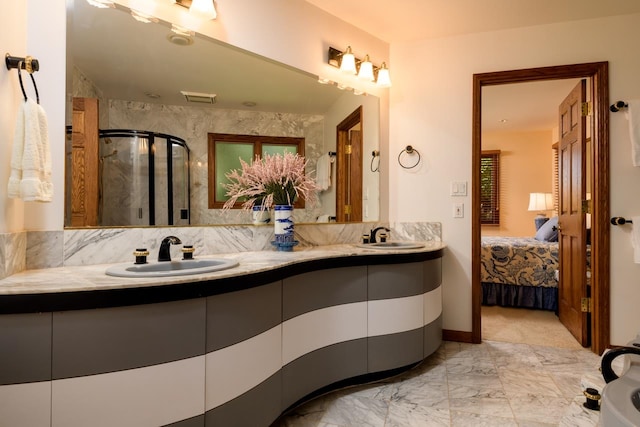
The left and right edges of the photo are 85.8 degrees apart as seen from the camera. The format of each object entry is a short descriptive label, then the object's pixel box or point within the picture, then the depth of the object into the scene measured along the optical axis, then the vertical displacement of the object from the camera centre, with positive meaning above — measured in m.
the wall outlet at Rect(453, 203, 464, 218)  2.78 +0.03
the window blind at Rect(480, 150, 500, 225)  6.17 +0.48
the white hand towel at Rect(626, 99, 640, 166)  2.39 +0.59
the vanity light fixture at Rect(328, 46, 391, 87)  2.53 +1.12
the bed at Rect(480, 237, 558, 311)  3.71 -0.67
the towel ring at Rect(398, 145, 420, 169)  2.86 +0.52
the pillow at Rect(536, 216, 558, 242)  4.19 -0.23
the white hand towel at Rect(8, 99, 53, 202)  1.21 +0.20
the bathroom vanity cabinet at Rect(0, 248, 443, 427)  0.99 -0.49
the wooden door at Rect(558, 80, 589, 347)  2.75 -0.02
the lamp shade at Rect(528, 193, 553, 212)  5.56 +0.19
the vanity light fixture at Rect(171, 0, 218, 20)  1.78 +1.08
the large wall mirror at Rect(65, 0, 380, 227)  1.57 +0.56
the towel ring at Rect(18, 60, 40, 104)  1.25 +0.50
